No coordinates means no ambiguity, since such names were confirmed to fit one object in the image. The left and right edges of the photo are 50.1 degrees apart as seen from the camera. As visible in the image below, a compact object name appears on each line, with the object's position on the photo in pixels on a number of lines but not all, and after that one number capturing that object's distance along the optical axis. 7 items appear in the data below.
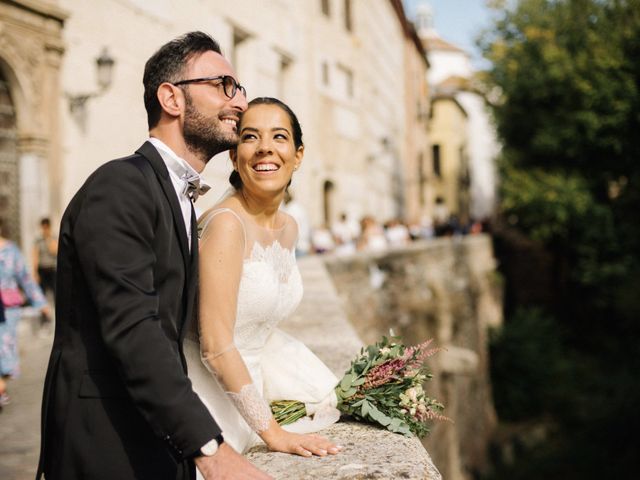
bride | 1.95
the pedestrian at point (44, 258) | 7.77
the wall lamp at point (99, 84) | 8.43
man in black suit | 1.46
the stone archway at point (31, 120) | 7.89
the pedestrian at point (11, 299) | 4.75
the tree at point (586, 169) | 17.02
